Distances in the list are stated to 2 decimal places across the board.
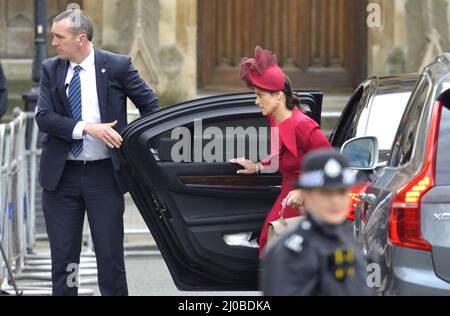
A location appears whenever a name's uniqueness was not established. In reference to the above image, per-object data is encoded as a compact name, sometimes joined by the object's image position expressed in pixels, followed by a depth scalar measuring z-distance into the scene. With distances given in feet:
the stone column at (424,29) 106.01
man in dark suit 50.98
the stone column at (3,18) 112.07
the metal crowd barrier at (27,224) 65.57
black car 48.57
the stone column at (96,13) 108.23
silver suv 37.81
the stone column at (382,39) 107.76
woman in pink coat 45.70
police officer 27.12
